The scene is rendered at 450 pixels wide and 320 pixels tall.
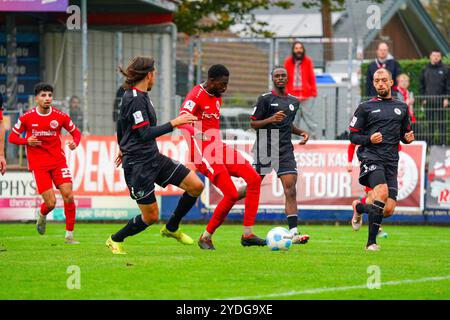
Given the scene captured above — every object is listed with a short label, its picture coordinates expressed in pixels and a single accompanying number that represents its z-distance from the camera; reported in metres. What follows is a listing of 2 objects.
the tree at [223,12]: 30.75
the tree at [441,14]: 51.41
